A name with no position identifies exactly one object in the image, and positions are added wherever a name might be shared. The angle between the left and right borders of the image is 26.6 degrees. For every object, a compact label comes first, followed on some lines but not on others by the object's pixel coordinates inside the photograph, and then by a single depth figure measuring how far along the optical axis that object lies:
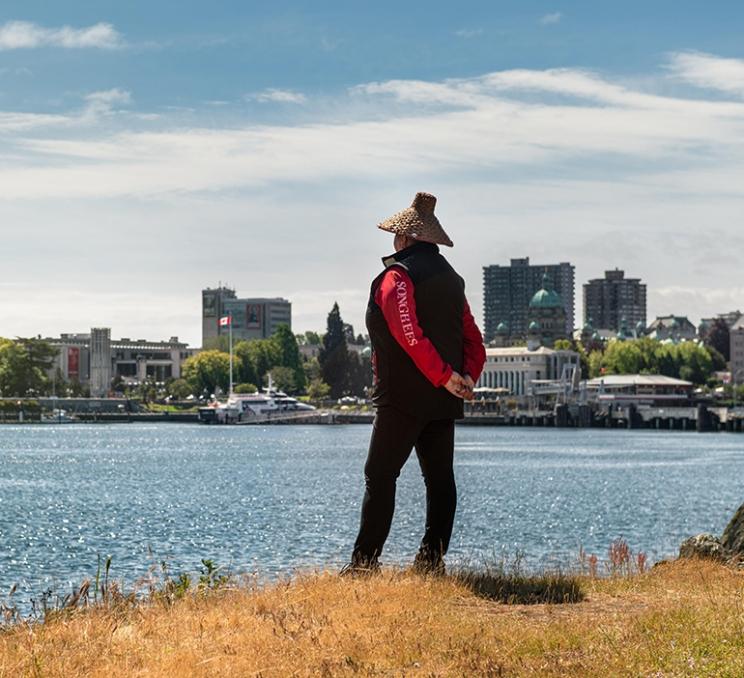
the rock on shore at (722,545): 17.27
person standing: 13.52
